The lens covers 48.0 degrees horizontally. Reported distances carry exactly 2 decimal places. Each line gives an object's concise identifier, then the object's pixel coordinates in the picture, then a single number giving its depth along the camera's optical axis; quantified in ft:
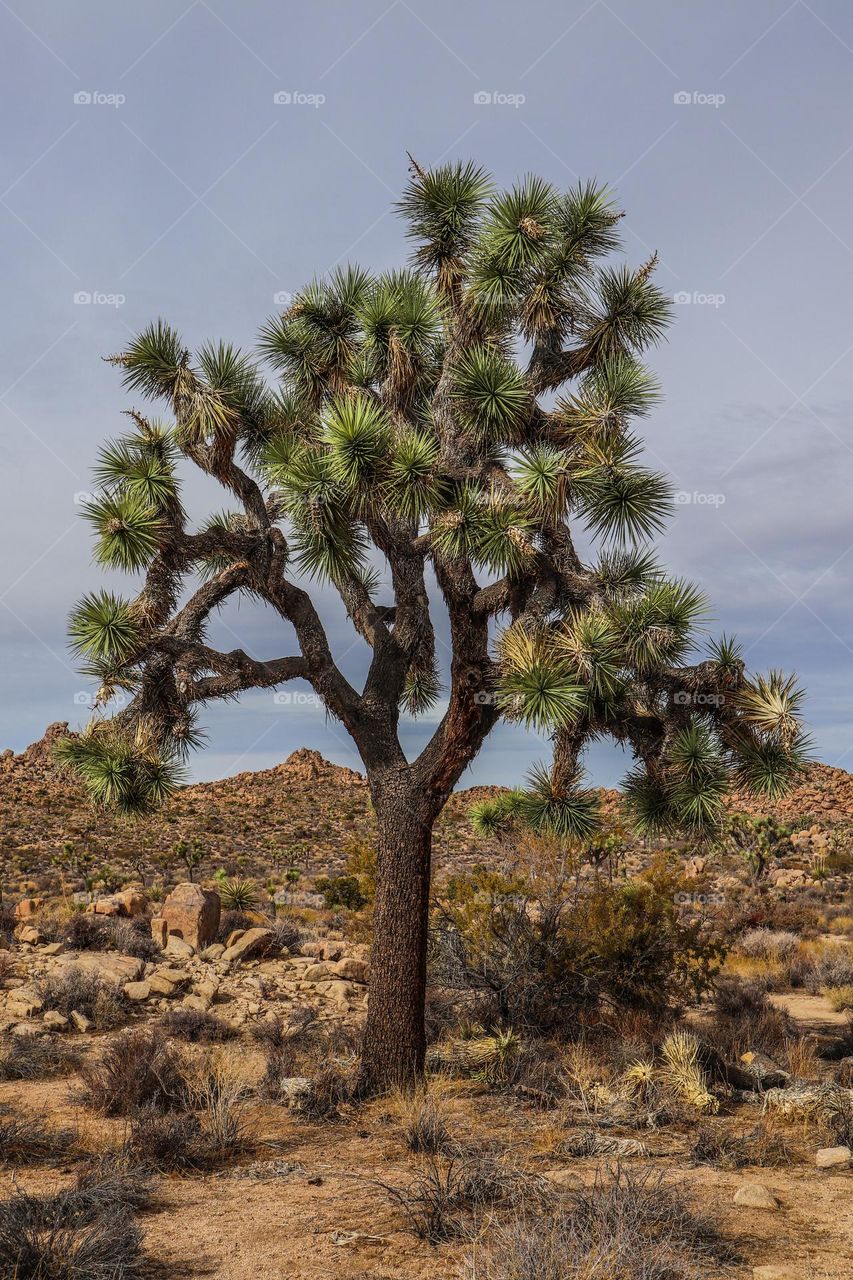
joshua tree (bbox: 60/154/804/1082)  29.81
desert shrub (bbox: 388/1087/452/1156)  24.32
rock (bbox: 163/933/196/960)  50.78
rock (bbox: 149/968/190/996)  45.03
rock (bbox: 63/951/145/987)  45.50
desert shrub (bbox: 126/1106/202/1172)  23.27
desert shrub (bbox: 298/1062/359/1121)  29.04
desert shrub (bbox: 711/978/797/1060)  36.73
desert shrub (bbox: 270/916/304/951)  54.82
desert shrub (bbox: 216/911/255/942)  58.71
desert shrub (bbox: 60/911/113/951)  51.44
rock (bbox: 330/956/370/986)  50.13
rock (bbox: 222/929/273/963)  51.44
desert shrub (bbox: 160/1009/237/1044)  40.01
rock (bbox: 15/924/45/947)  50.92
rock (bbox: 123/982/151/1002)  43.85
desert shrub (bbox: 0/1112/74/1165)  24.02
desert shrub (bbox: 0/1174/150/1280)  15.19
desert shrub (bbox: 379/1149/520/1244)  18.25
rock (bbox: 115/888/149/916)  60.49
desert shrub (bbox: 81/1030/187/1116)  28.53
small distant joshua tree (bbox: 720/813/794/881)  102.94
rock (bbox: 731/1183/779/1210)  20.48
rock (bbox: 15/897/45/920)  60.70
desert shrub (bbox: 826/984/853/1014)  50.62
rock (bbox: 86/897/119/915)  59.67
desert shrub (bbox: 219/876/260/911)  66.08
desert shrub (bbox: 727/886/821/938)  75.20
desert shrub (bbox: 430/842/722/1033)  37.45
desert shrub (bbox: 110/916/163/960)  50.11
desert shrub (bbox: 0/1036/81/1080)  34.04
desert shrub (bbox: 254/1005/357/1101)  32.63
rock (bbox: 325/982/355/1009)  46.02
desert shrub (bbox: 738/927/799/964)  64.34
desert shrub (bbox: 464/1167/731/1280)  13.87
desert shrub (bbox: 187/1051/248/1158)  24.90
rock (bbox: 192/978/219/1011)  44.55
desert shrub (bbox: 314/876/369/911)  67.05
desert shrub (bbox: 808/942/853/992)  55.11
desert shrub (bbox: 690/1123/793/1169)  24.20
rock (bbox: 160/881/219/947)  53.93
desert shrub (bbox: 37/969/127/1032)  41.47
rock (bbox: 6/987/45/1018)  40.75
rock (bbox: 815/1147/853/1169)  23.89
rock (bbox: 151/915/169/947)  53.06
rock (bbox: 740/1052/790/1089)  32.32
